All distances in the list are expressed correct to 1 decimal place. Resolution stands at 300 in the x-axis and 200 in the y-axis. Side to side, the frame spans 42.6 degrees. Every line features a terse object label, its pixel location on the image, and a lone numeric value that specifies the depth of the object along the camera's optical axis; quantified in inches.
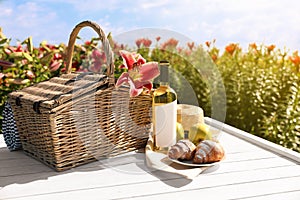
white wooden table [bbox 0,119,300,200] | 47.9
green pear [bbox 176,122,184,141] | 62.7
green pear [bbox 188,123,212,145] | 61.5
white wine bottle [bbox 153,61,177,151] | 58.1
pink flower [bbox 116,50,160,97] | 57.5
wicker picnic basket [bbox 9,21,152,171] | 53.9
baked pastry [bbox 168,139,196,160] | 54.9
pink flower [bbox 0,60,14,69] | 83.4
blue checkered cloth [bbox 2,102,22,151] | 65.6
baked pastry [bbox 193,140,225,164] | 54.6
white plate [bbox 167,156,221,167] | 53.8
